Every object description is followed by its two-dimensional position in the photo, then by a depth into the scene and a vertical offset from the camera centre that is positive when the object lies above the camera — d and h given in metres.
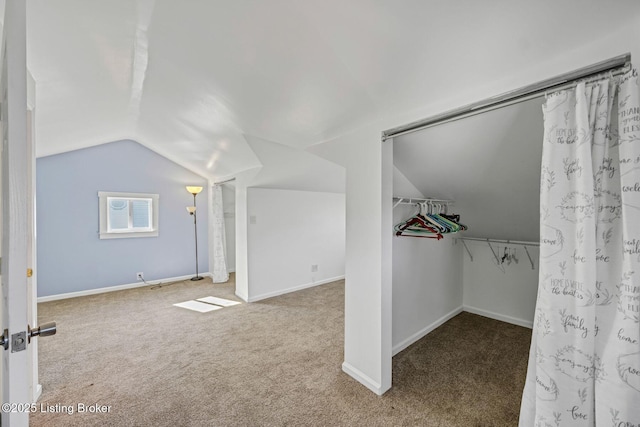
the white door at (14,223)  0.67 -0.03
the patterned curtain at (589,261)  0.88 -0.20
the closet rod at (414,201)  2.28 +0.10
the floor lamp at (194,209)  4.94 +0.06
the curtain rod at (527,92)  0.96 +0.54
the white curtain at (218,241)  4.88 -0.56
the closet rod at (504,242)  2.89 -0.38
